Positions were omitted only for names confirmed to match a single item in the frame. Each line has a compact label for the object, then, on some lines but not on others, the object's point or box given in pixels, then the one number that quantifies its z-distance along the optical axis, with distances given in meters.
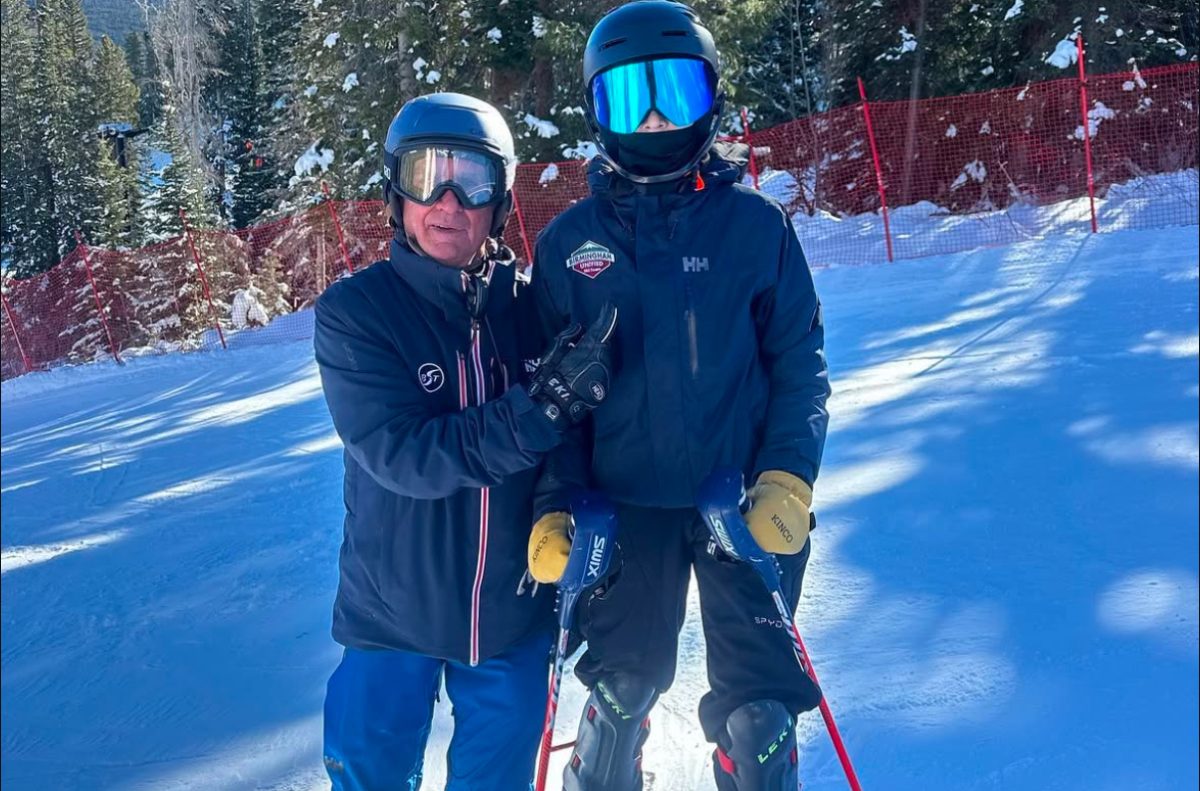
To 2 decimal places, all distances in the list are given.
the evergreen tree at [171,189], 12.96
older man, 1.88
